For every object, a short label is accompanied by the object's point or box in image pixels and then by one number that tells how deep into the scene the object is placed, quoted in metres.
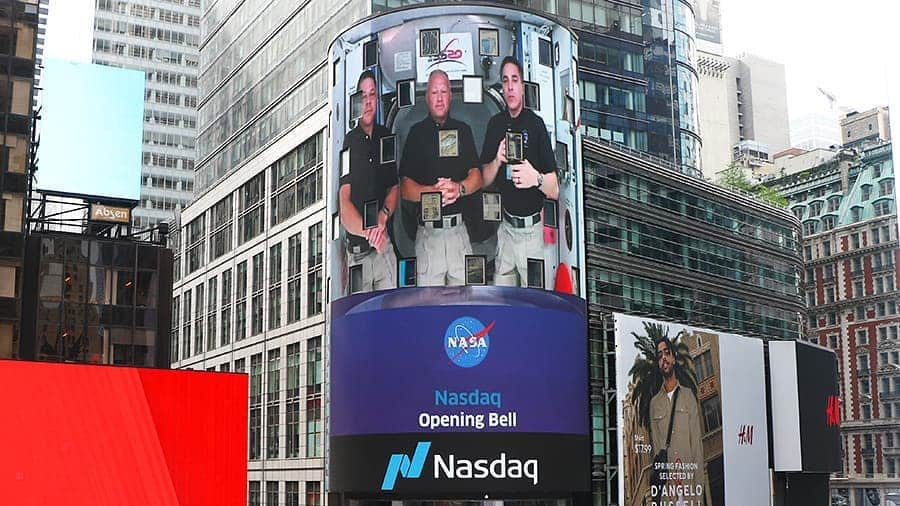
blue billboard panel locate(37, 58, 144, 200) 58.09
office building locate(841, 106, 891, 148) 153.38
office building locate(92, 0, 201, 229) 189.62
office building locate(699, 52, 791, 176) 167.12
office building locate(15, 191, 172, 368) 57.19
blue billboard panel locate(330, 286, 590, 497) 57.25
